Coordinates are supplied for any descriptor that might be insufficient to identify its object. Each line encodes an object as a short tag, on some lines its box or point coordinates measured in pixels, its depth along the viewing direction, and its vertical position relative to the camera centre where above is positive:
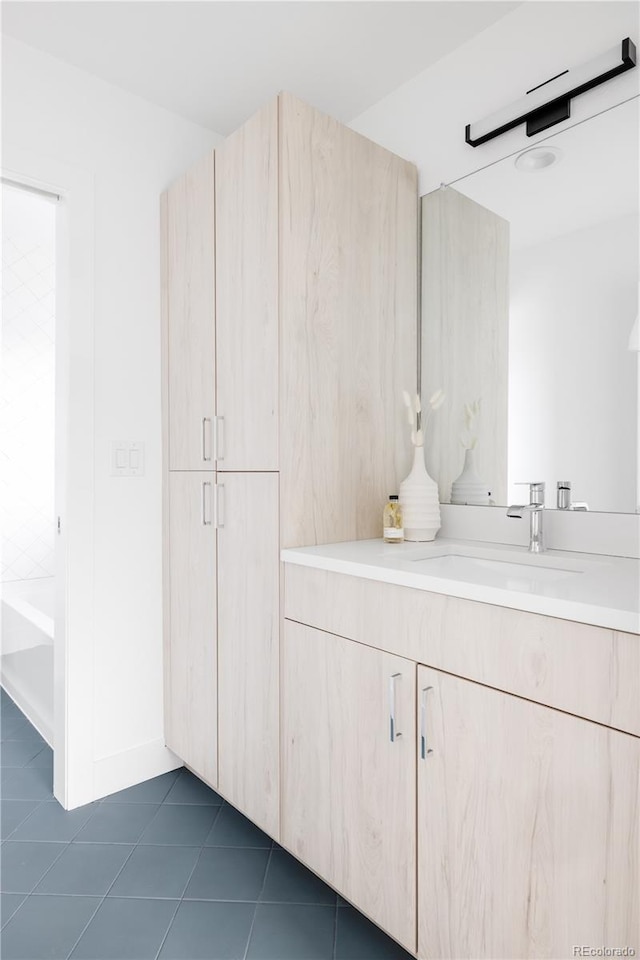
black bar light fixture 1.42 +1.03
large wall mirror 1.45 +0.43
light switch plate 2.01 +0.04
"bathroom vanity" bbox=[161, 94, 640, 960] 0.94 -0.30
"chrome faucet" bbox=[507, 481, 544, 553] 1.53 -0.14
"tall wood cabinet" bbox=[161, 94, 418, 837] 1.57 +0.26
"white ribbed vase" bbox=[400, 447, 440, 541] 1.74 -0.13
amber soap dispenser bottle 1.69 -0.15
